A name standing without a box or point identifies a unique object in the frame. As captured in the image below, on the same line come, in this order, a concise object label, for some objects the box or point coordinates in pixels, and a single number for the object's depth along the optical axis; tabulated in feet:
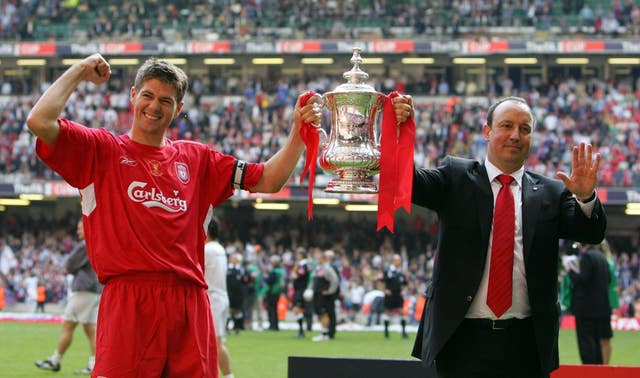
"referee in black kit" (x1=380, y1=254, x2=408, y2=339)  73.05
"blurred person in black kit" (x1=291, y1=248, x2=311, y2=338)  72.33
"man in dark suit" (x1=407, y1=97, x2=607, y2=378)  16.62
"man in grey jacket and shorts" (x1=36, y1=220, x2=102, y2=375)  42.16
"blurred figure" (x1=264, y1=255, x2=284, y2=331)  82.33
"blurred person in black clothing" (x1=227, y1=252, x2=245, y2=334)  75.46
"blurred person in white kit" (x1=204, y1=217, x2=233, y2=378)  36.47
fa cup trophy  18.20
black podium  22.54
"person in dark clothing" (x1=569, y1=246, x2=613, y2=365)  44.47
